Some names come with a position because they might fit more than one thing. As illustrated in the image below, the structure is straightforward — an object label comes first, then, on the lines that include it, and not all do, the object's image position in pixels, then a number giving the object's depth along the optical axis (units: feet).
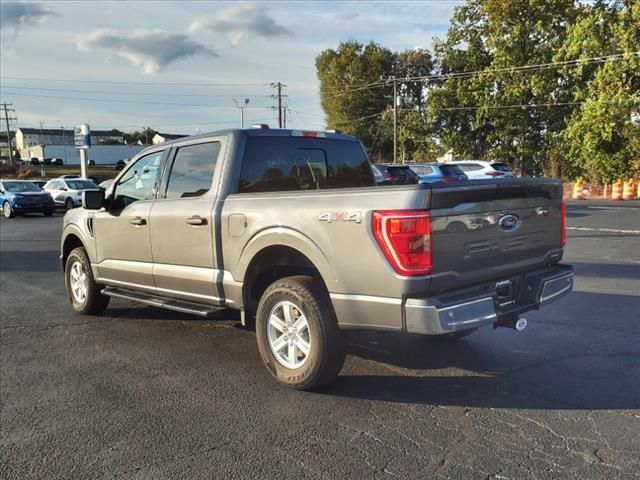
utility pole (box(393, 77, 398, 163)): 143.74
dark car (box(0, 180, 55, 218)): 81.20
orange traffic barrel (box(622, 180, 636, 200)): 103.21
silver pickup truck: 12.01
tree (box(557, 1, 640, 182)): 95.30
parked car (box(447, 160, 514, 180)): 69.77
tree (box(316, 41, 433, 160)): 205.77
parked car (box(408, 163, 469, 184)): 63.13
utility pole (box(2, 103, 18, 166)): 295.28
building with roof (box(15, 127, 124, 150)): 502.38
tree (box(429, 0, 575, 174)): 116.88
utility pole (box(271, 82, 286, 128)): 198.18
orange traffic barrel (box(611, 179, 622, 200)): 104.06
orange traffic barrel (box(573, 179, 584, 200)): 110.63
